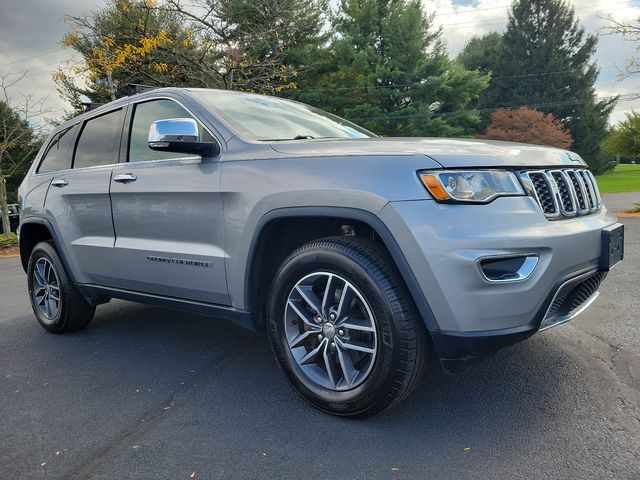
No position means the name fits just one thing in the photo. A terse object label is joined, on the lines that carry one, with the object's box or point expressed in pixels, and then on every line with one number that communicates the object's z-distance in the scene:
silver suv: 2.18
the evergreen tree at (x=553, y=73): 45.59
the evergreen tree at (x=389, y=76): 28.84
